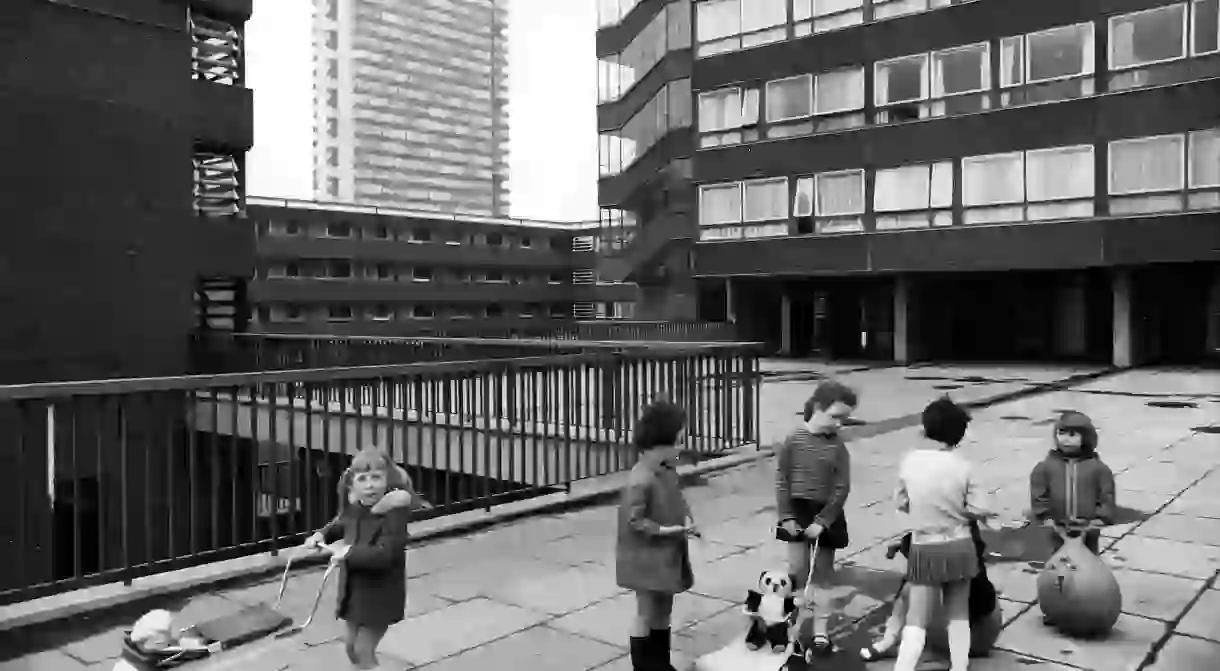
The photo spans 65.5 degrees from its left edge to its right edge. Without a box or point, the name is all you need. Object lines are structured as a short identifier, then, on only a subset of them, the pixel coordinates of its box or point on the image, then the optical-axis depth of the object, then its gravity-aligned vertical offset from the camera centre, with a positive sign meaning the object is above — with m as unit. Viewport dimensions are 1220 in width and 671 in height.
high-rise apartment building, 183.00 +45.88
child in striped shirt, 5.16 -0.83
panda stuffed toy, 4.41 -1.32
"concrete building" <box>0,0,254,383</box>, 20.25 +3.45
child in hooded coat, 4.76 -0.80
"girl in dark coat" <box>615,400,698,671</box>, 4.25 -0.87
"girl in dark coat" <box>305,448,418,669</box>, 4.04 -0.92
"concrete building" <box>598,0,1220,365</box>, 25.69 +4.58
